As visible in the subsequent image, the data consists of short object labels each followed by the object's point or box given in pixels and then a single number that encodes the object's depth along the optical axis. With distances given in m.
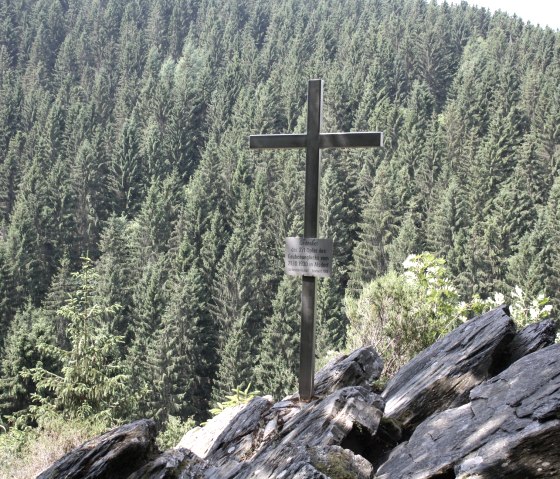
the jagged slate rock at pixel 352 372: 5.89
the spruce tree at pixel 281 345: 40.91
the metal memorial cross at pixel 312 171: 5.90
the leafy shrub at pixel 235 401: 8.66
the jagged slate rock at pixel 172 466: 4.54
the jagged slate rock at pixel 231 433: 5.37
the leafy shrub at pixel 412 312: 8.12
